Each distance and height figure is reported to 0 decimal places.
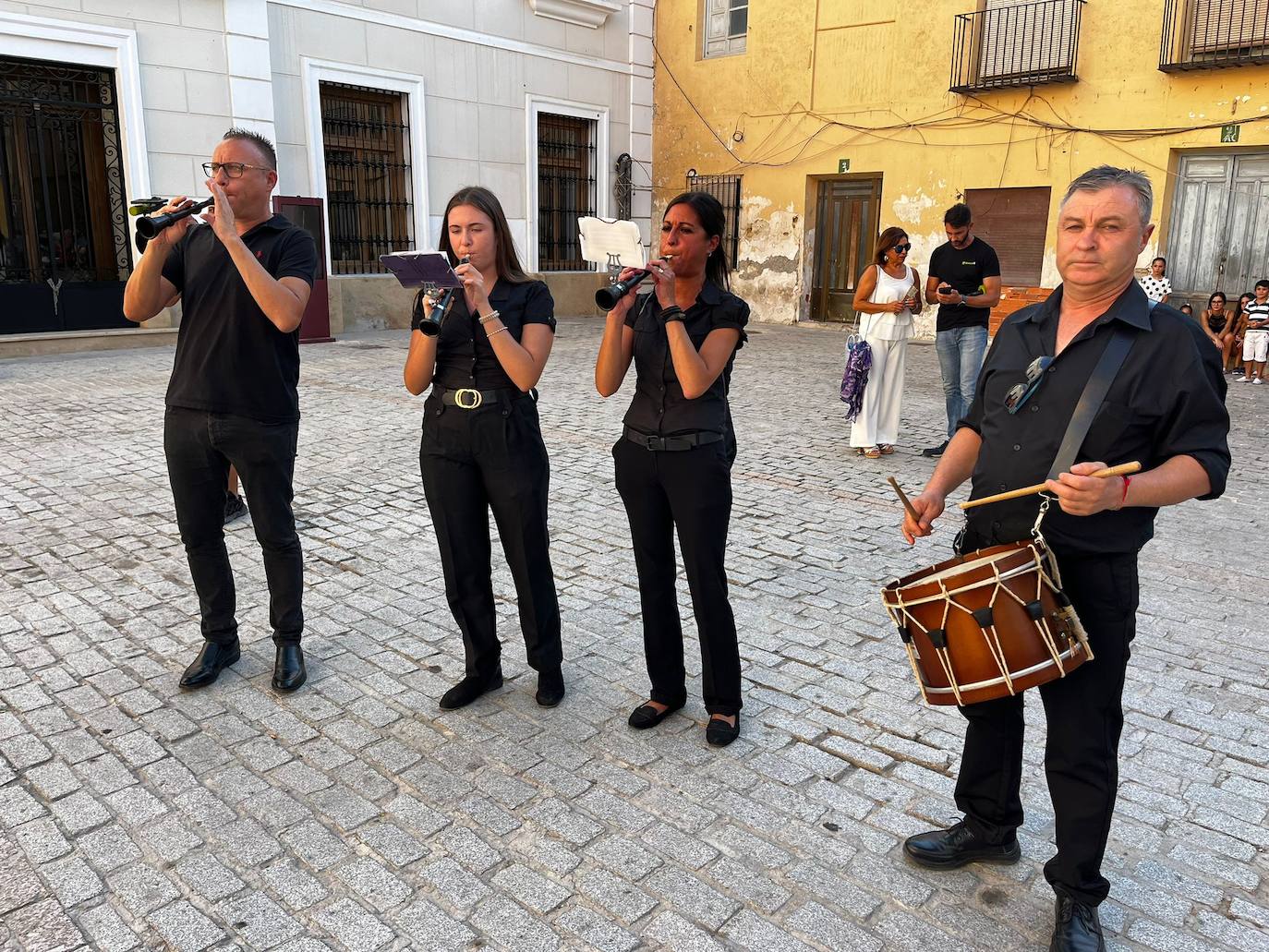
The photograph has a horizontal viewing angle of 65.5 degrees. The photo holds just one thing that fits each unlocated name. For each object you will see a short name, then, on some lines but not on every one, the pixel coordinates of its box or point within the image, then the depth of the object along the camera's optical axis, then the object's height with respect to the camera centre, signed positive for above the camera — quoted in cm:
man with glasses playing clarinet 359 -34
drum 229 -83
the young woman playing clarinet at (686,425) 322 -53
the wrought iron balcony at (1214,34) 1305 +309
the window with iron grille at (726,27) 1903 +451
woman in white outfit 787 -49
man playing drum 226 -43
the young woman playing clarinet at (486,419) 338 -54
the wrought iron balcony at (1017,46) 1485 +335
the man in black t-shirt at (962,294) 777 -23
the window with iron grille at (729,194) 1958 +135
